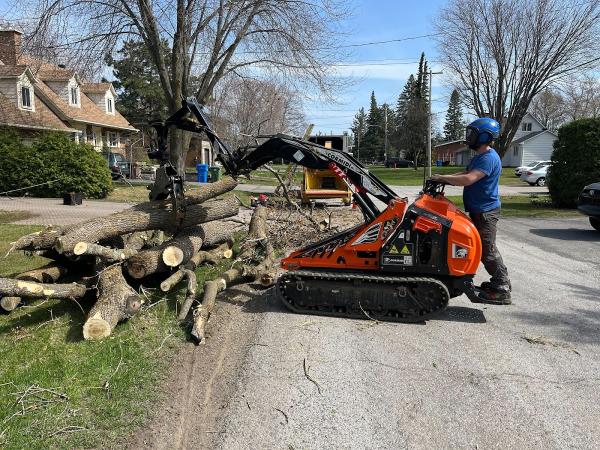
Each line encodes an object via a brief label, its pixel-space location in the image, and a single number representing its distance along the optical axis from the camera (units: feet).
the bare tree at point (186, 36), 58.03
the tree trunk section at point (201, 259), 19.25
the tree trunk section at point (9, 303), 17.95
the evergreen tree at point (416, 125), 208.08
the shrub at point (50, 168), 63.62
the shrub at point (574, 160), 53.11
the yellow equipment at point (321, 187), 55.98
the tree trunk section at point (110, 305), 16.06
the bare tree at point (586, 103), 200.13
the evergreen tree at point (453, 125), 349.00
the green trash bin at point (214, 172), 106.42
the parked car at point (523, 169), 119.59
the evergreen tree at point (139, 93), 165.89
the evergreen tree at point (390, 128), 289.37
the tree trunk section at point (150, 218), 18.81
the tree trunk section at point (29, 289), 16.93
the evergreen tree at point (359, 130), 328.49
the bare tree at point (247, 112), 131.85
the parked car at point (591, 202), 36.42
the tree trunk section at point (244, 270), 17.10
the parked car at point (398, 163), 255.91
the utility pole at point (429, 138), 114.21
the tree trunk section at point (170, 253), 19.74
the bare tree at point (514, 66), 76.69
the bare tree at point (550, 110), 238.89
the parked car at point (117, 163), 98.50
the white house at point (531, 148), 199.21
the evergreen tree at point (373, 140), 330.54
